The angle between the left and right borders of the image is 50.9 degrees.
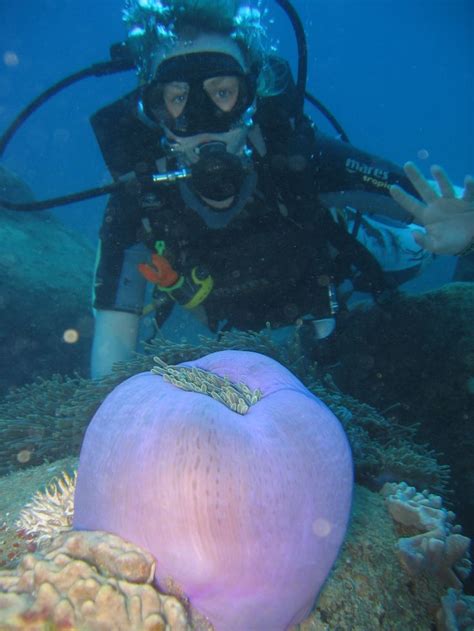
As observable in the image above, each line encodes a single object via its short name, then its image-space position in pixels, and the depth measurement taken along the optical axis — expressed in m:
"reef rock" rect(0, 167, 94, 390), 1.16
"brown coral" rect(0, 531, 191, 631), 0.24
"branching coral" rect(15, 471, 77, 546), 0.43
